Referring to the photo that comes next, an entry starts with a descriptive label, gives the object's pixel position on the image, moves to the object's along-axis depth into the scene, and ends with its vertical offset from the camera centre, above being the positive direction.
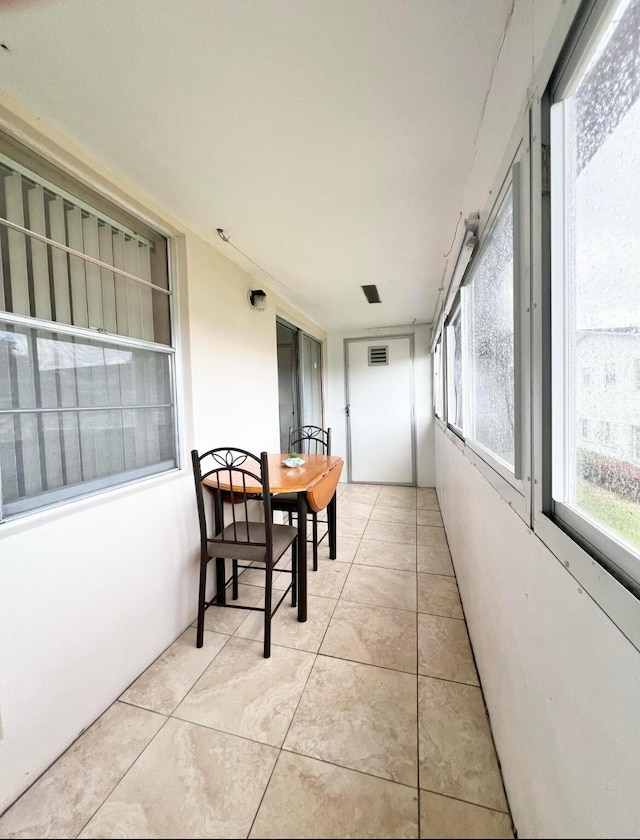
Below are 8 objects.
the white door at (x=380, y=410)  4.78 -0.11
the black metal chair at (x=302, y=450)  2.13 -0.56
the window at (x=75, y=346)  1.23 +0.28
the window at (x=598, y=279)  0.56 +0.22
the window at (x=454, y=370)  2.40 +0.23
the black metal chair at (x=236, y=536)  1.70 -0.73
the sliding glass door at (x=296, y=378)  3.65 +0.32
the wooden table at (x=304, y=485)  1.90 -0.47
